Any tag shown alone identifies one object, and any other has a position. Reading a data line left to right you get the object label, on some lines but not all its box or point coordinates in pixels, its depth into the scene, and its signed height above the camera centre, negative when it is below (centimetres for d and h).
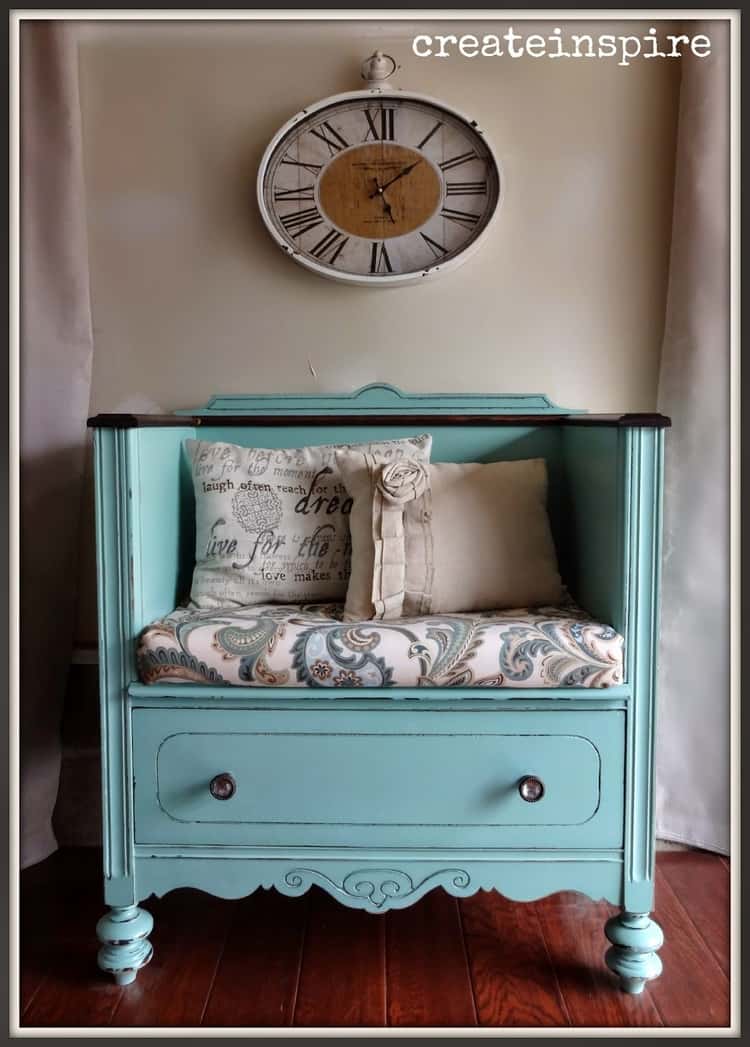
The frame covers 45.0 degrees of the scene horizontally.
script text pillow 165 -5
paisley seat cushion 138 -24
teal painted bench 142 -44
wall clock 189 +65
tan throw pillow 153 -8
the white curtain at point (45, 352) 186 +31
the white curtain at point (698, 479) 180 +3
